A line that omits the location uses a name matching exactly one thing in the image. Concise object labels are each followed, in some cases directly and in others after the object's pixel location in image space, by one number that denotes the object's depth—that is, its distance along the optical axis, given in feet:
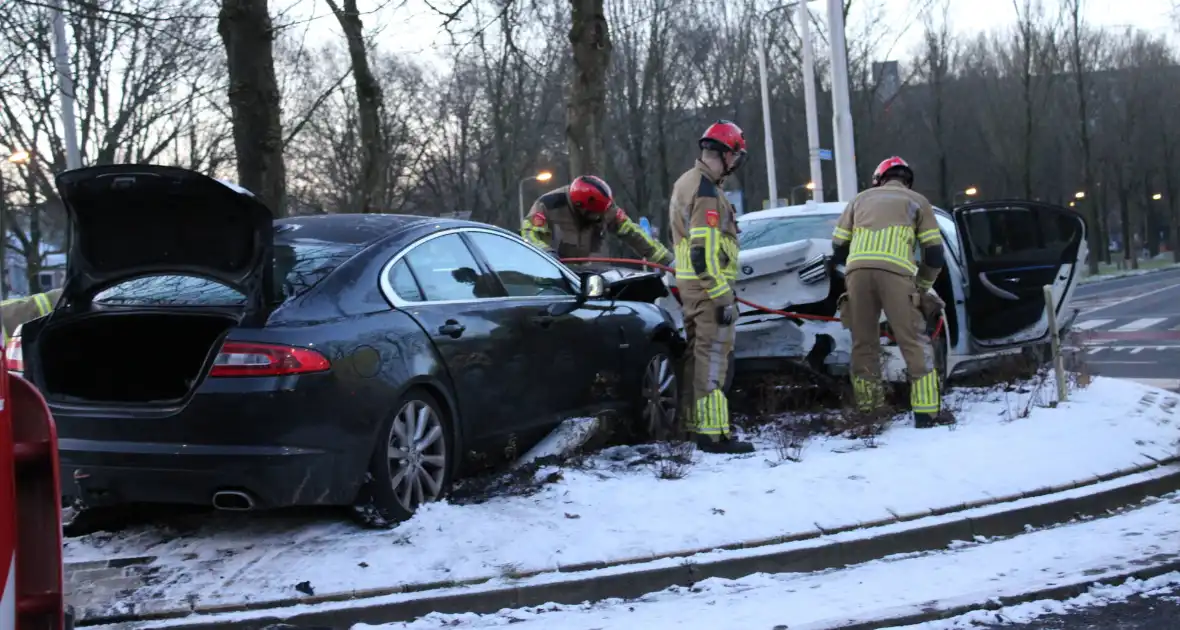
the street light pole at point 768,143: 112.37
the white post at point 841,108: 57.36
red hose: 28.22
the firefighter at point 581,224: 30.94
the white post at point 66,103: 52.00
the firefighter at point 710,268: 23.34
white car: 28.53
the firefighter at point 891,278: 25.89
